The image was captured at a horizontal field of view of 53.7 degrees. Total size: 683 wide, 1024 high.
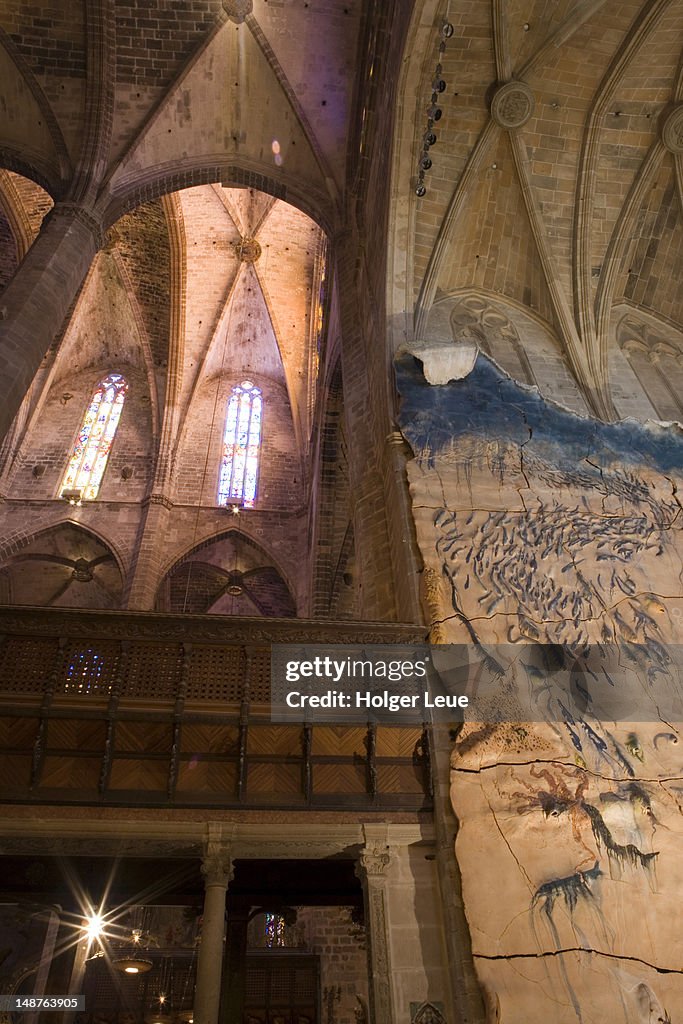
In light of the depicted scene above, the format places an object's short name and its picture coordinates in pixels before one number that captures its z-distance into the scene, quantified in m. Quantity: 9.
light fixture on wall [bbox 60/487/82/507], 15.85
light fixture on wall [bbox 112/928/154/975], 11.85
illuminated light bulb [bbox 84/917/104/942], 7.30
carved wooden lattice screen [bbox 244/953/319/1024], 11.50
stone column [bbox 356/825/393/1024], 4.59
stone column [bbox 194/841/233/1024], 4.53
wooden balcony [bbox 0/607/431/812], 5.35
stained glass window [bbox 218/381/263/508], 17.22
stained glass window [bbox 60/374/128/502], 16.64
